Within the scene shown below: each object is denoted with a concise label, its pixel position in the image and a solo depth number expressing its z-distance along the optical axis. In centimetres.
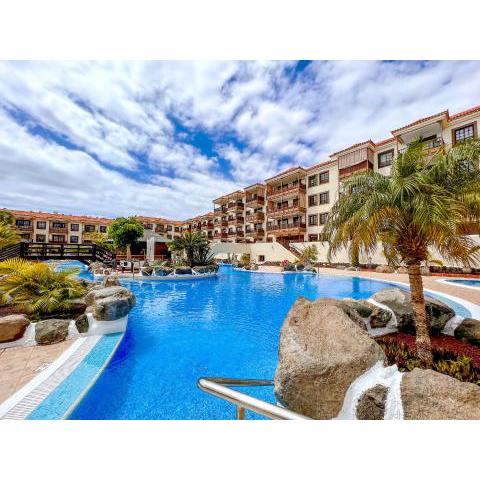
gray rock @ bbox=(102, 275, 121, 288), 1016
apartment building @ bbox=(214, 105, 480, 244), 2062
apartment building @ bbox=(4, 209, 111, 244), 4400
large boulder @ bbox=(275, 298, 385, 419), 312
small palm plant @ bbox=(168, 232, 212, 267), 2227
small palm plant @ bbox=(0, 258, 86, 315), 650
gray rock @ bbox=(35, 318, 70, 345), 554
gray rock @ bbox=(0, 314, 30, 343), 532
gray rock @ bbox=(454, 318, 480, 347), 503
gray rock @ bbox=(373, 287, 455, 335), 555
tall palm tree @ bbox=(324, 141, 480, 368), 403
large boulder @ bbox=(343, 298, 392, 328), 584
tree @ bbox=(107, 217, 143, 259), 2797
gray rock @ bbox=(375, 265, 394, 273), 2211
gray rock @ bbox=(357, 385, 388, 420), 291
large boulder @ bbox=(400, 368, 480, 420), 249
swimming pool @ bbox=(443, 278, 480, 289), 1534
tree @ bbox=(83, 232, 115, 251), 3044
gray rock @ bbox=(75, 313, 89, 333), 600
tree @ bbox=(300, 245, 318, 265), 2802
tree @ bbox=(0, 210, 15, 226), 2920
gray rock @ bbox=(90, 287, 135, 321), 627
